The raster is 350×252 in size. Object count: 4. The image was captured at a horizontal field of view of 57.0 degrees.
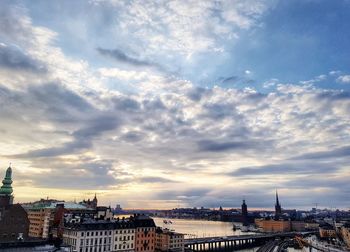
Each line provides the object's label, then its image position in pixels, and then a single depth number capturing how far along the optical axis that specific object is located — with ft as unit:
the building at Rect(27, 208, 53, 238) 466.29
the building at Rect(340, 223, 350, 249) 600.31
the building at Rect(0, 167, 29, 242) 346.74
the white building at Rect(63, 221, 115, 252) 341.41
